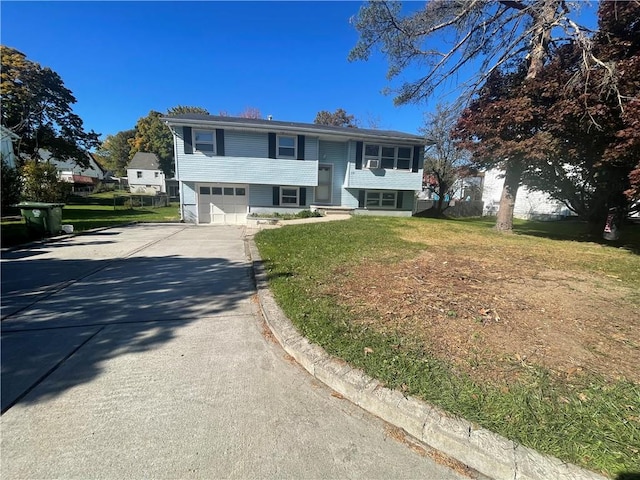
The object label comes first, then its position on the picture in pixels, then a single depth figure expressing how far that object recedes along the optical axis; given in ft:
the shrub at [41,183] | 48.24
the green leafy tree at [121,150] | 195.42
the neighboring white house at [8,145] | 61.05
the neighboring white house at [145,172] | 156.04
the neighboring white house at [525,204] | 70.38
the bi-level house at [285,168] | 49.60
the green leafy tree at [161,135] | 126.72
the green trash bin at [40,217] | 29.50
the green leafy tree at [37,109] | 72.74
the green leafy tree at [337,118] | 133.18
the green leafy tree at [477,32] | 32.30
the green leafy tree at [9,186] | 40.75
